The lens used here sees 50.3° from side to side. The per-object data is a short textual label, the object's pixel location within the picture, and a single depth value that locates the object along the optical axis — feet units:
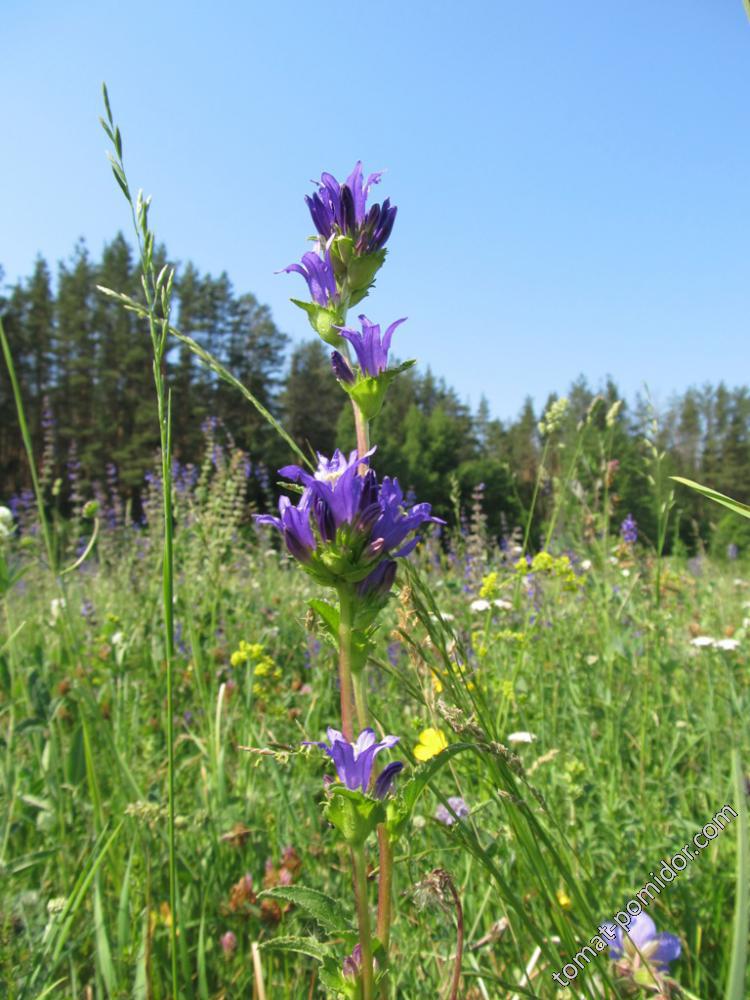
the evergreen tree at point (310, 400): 97.13
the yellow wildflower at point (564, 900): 1.26
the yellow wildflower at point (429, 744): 1.32
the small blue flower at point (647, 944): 1.00
